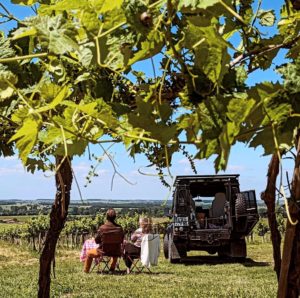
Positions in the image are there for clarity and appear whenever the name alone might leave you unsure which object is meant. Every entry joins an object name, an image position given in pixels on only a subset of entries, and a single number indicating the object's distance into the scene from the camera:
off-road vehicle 12.92
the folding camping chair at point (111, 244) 10.70
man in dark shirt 10.69
